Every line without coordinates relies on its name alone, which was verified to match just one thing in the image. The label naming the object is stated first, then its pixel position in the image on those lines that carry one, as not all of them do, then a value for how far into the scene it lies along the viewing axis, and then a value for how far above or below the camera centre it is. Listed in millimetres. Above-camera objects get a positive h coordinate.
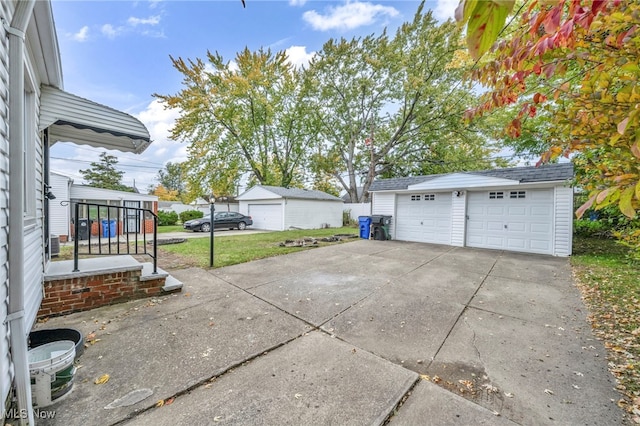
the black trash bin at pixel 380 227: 10914 -819
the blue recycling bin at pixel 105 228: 13087 -1242
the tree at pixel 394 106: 16078 +7126
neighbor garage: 16042 -126
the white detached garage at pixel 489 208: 7738 +8
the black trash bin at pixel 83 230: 11680 -1183
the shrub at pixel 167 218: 18891 -1022
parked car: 15219 -1043
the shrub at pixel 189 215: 19719 -773
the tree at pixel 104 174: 32562 +3739
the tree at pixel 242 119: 18500 +6693
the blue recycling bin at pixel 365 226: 11281 -830
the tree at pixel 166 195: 36938 +1377
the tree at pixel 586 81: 1186 +829
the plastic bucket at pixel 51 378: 1850 -1265
